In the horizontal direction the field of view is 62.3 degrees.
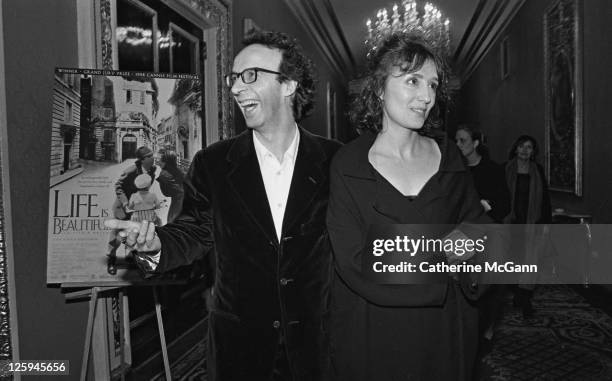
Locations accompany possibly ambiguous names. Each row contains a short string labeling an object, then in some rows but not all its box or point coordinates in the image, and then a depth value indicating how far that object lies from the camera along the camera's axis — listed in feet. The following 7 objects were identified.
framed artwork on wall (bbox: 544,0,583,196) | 18.42
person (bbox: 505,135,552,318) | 14.20
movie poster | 7.19
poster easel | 7.32
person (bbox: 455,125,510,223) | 10.93
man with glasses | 4.74
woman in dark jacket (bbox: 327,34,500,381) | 4.00
